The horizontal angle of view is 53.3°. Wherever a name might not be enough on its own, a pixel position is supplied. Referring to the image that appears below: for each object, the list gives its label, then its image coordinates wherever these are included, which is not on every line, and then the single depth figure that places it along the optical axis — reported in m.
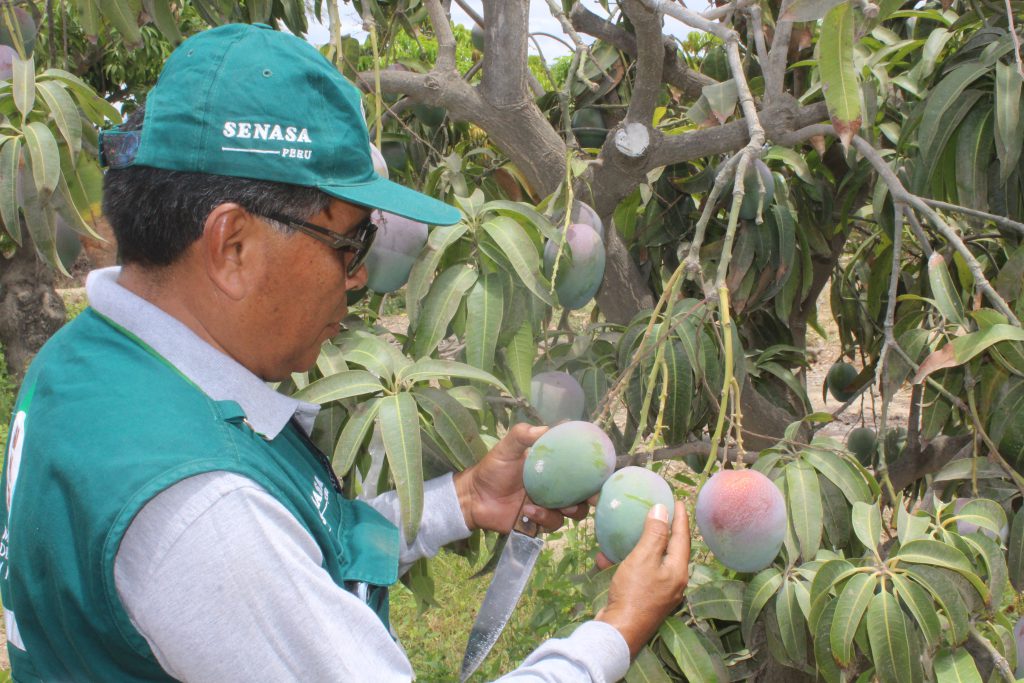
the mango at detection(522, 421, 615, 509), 1.10
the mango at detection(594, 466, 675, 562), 1.05
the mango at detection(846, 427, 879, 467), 1.99
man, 0.72
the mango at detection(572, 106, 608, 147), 2.06
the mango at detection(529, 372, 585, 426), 1.47
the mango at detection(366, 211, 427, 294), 1.30
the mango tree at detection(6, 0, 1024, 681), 1.08
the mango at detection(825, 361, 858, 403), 2.42
